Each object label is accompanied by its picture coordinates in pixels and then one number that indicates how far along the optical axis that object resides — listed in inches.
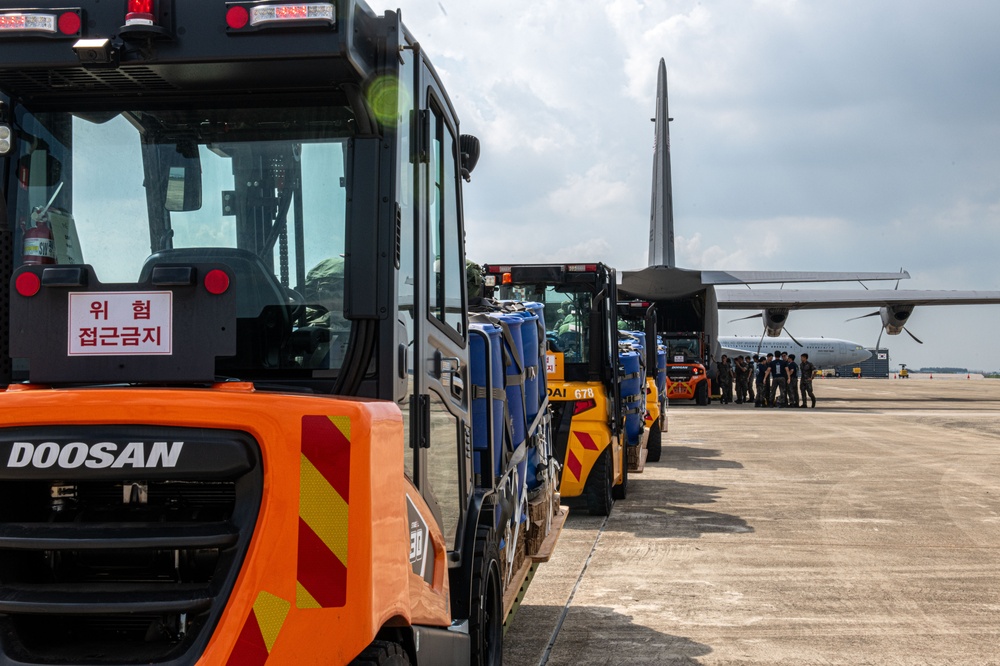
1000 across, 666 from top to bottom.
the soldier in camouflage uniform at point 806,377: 1321.4
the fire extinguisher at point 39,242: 124.2
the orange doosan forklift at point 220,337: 100.0
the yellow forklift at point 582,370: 431.5
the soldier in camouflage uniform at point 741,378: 1489.9
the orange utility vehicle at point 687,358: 1328.7
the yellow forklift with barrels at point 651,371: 572.4
